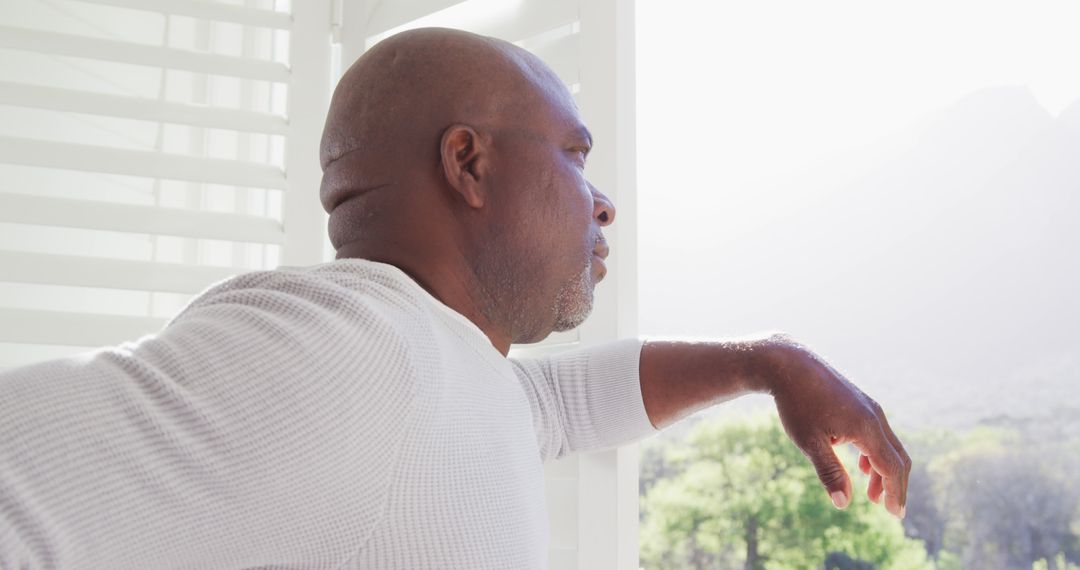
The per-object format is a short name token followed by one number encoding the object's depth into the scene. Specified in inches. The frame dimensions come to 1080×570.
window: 61.7
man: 20.1
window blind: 47.0
